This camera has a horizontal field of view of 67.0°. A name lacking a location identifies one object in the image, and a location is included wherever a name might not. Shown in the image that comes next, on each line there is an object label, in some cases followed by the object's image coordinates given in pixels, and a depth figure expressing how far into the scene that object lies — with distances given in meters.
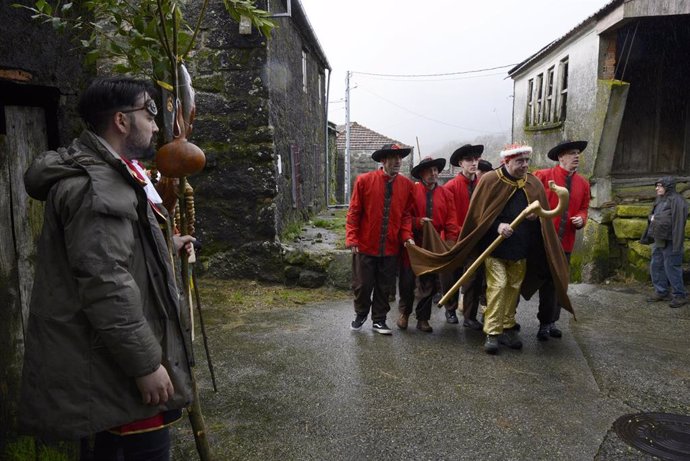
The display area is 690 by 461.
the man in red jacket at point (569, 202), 5.52
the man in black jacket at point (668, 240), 7.12
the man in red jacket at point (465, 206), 5.87
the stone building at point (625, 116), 8.57
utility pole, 20.17
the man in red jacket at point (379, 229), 5.48
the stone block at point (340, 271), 7.48
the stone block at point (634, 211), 8.56
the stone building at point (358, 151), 23.84
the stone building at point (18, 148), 2.51
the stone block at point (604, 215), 8.86
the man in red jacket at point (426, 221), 5.74
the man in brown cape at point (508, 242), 5.08
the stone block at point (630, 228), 8.39
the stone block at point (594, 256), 8.72
